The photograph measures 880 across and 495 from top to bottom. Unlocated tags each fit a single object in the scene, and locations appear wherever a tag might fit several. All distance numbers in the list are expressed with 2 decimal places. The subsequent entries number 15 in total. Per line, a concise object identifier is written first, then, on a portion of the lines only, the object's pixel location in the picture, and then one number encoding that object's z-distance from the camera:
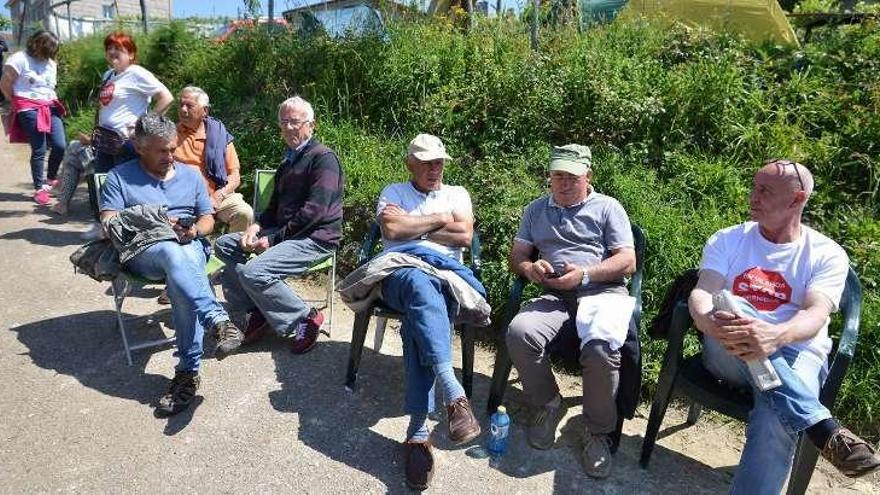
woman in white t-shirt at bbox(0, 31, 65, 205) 6.59
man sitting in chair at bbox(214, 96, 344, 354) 4.00
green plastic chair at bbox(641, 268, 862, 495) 2.78
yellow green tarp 6.76
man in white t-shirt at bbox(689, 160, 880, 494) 2.67
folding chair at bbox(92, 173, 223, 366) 3.80
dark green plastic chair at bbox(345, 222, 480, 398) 3.64
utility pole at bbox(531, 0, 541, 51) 6.71
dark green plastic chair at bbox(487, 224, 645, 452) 3.51
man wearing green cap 3.17
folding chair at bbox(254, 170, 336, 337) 4.59
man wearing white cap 3.05
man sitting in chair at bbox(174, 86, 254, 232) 4.93
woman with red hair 5.53
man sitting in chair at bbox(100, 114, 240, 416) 3.51
